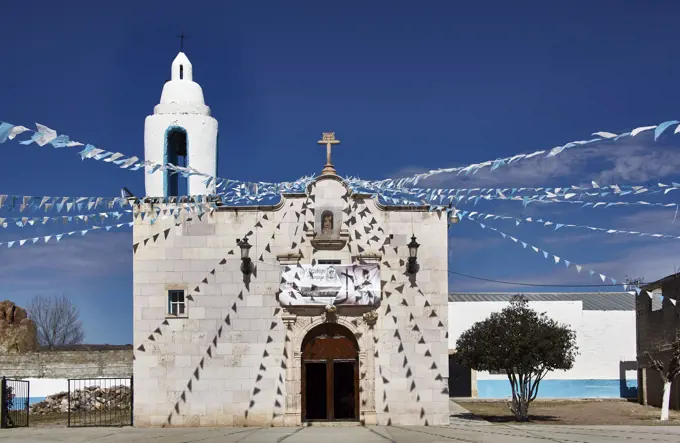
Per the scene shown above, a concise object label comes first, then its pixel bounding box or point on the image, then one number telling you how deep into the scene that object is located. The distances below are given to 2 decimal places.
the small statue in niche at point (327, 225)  22.59
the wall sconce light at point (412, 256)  21.99
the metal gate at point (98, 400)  28.80
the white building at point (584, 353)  43.00
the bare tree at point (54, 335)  67.81
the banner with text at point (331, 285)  22.12
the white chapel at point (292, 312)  22.06
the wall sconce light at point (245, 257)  22.10
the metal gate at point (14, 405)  23.33
